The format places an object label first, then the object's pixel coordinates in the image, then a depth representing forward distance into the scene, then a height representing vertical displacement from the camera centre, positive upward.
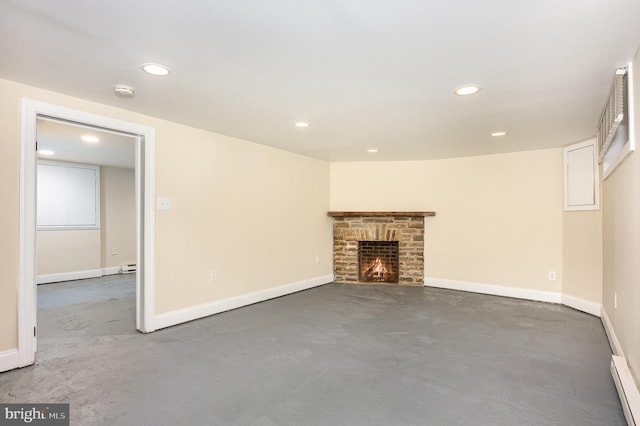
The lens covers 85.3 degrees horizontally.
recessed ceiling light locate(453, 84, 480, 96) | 2.65 +0.97
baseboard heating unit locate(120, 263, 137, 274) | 7.26 -1.12
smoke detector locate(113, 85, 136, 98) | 2.71 +0.99
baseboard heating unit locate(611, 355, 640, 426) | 1.84 -1.04
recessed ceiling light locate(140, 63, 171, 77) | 2.29 +0.99
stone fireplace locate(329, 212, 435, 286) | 5.98 -0.59
